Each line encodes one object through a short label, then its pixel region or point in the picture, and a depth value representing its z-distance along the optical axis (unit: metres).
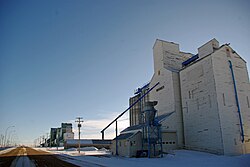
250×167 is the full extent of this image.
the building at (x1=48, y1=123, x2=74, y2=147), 123.53
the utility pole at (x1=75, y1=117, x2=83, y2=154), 59.28
